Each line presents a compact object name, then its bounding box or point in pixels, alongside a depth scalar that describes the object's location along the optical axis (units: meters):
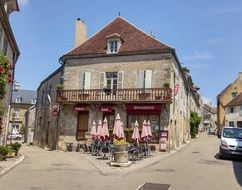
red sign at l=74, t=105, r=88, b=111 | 16.04
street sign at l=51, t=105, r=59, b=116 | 17.05
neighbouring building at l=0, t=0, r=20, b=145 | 10.70
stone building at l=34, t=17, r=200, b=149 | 14.88
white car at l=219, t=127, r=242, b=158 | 11.17
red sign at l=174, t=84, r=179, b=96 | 16.19
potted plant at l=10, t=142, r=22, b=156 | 11.44
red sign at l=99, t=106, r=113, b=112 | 15.47
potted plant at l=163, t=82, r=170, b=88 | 14.33
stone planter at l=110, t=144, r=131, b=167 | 9.40
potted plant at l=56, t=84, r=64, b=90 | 16.78
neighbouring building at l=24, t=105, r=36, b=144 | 27.64
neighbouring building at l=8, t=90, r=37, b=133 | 41.61
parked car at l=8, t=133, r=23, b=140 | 35.94
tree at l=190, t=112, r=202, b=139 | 25.34
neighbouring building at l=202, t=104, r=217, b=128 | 51.10
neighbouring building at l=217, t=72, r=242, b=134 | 34.83
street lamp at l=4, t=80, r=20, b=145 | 13.14
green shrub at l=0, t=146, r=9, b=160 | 9.62
